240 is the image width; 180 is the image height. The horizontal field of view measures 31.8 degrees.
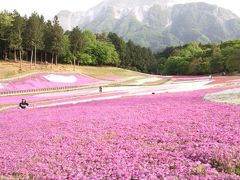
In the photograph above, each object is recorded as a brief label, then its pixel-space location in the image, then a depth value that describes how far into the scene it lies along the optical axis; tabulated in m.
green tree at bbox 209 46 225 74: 167.14
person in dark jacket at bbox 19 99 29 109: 48.38
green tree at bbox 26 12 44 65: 131.38
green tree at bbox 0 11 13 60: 131.50
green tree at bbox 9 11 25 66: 127.06
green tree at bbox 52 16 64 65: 144.50
